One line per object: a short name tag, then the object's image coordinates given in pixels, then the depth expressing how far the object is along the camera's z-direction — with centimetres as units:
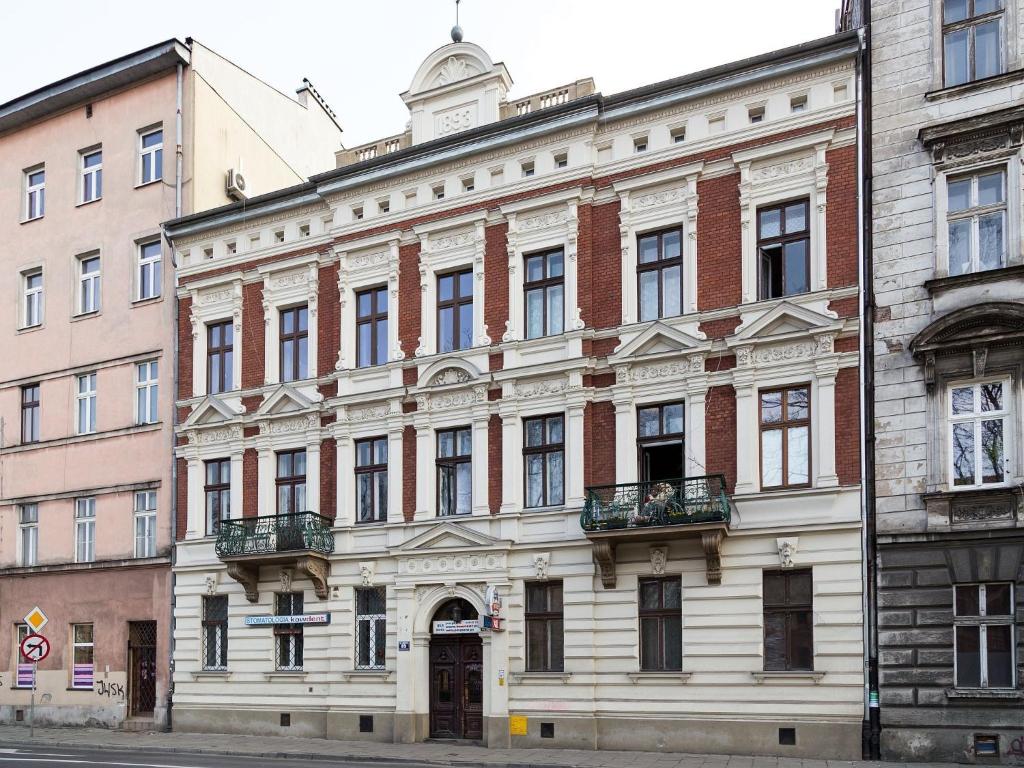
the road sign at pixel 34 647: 2628
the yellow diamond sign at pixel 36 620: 2700
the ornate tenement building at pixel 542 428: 2158
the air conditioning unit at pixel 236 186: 3281
